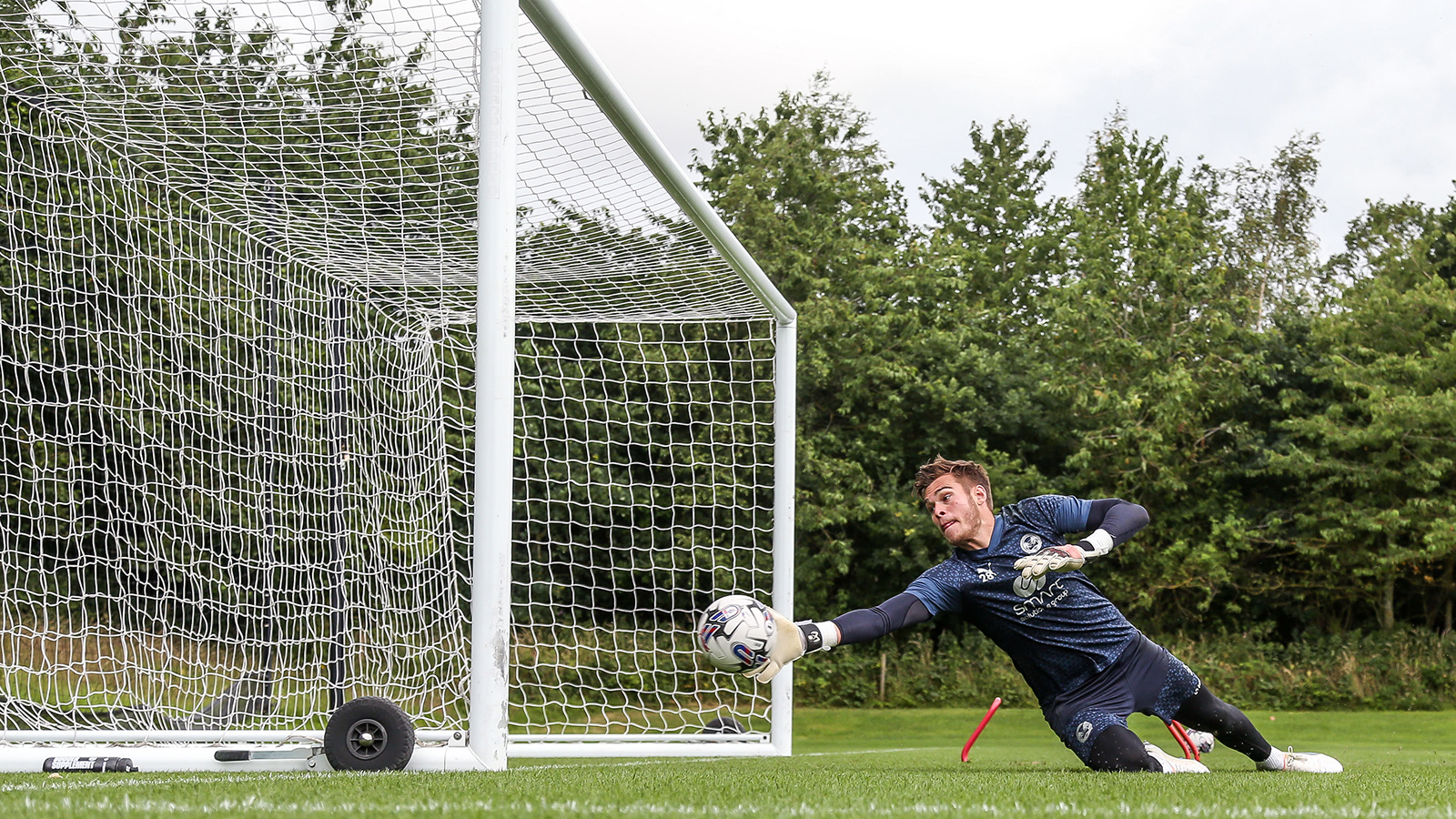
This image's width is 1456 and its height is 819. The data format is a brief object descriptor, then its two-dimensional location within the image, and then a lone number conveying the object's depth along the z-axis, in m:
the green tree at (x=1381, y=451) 17.67
